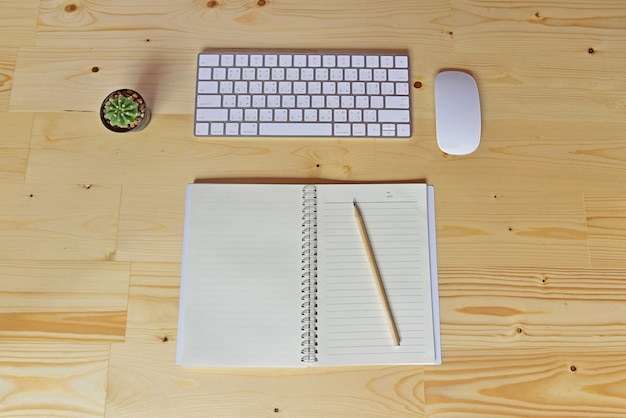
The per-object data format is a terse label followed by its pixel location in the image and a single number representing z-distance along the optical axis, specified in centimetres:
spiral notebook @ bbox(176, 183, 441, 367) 72
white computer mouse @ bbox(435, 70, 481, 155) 77
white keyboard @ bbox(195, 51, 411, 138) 79
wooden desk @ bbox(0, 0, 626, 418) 71
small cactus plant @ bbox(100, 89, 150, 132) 75
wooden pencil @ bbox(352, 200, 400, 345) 72
